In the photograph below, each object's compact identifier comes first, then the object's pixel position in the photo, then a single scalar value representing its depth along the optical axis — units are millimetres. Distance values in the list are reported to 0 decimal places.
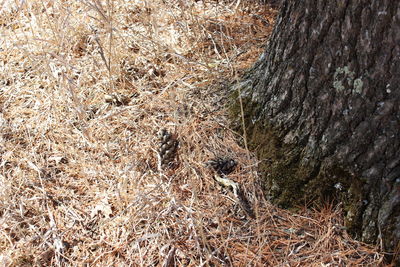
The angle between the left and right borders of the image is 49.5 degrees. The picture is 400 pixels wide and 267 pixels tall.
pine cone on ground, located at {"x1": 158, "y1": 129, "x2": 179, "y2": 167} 2062
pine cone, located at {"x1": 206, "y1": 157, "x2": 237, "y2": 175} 2000
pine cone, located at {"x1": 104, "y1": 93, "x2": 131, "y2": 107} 2412
